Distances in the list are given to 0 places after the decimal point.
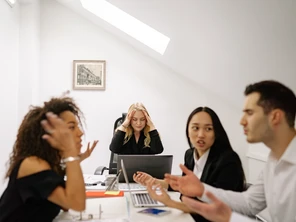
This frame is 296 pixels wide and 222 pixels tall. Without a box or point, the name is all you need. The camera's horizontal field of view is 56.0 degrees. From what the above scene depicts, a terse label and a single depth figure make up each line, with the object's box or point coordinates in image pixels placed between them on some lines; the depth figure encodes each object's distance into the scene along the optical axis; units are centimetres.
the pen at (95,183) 210
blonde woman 281
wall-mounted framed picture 406
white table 137
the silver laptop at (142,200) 159
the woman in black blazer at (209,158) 153
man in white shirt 122
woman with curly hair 114
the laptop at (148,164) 202
